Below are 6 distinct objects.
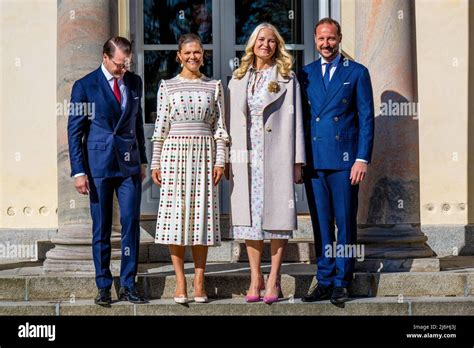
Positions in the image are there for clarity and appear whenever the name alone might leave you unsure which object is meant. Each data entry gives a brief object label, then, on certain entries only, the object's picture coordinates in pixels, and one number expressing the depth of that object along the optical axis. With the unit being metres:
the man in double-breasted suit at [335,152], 8.05
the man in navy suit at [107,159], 8.04
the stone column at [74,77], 9.01
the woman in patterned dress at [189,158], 7.92
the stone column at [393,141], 9.05
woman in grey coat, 8.01
